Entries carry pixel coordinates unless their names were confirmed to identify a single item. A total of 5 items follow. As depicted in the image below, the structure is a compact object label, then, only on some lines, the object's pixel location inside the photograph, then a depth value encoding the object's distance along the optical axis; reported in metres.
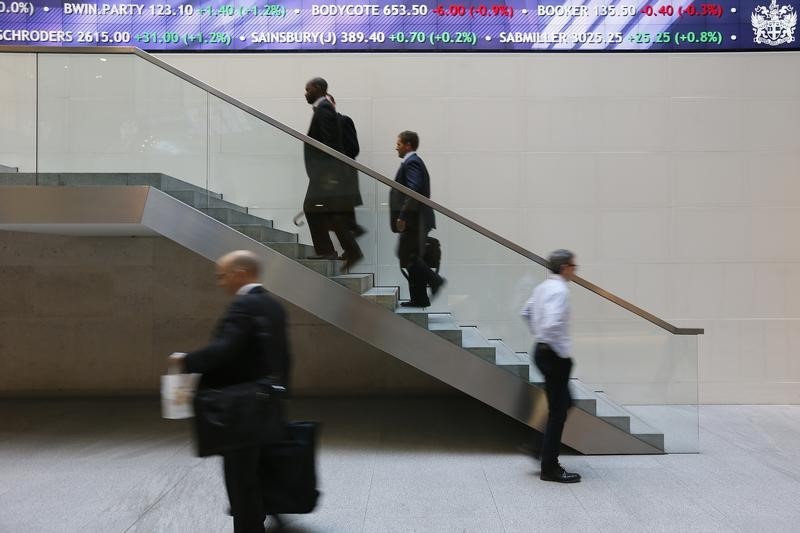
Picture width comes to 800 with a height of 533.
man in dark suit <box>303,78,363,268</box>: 5.89
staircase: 5.66
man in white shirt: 4.84
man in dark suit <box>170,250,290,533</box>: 3.30
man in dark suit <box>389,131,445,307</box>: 5.81
